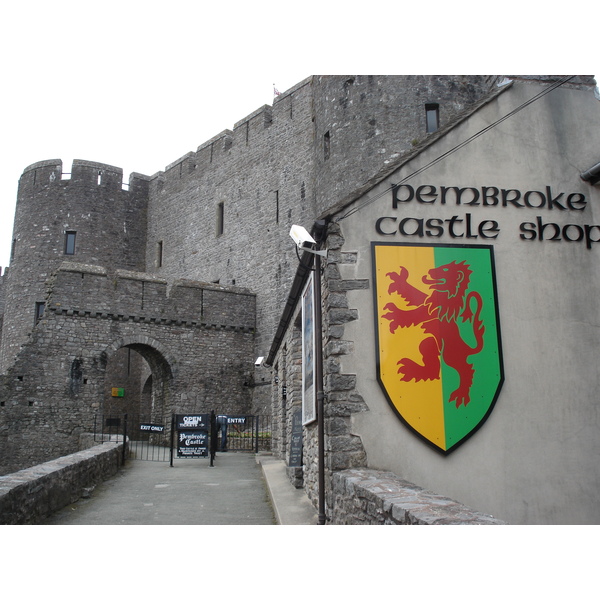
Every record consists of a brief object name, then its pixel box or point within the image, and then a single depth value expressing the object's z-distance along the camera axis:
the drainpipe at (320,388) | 6.37
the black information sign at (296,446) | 9.46
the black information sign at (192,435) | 14.09
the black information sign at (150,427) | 16.65
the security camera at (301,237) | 6.45
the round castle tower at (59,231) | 28.41
